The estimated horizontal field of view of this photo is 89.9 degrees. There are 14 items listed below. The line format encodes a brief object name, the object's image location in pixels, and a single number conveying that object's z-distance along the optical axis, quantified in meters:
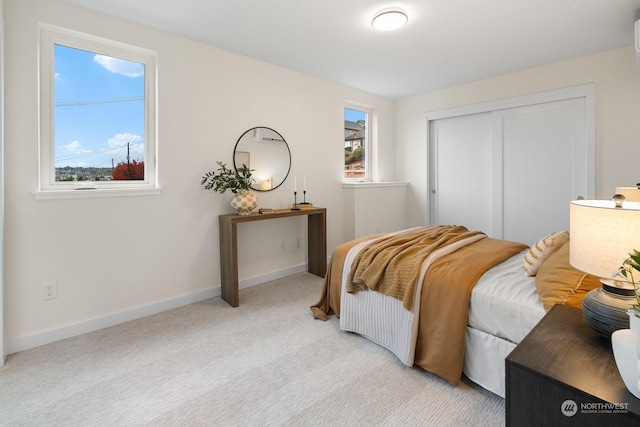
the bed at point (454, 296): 1.61
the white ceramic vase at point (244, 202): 3.03
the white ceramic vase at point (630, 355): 0.85
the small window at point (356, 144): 4.54
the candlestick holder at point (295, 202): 3.56
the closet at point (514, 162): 3.46
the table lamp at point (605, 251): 1.00
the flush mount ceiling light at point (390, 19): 2.36
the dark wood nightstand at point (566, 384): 0.86
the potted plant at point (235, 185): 3.02
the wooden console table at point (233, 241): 2.88
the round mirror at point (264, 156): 3.29
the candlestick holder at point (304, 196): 3.84
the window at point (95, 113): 2.29
